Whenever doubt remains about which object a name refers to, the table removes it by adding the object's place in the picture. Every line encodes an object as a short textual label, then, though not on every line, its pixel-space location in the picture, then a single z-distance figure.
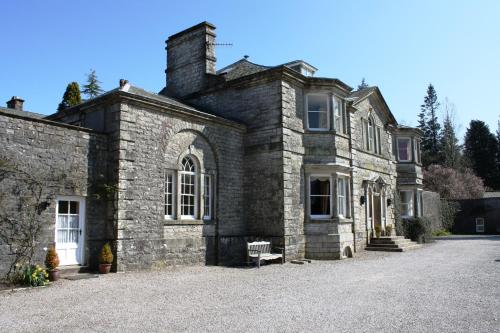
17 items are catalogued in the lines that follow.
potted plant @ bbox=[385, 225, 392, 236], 22.19
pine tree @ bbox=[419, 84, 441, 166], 53.50
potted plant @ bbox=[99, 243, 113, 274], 12.04
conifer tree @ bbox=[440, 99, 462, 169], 48.38
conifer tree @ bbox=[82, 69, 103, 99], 41.91
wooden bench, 14.54
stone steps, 19.89
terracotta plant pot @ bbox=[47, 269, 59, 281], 10.97
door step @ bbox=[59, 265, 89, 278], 11.56
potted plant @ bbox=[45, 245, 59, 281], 10.98
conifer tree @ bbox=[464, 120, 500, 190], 51.00
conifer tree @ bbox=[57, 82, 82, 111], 28.94
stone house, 12.31
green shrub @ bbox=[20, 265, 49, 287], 10.33
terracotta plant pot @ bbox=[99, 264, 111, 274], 12.03
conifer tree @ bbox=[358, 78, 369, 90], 67.55
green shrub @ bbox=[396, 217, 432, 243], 23.92
